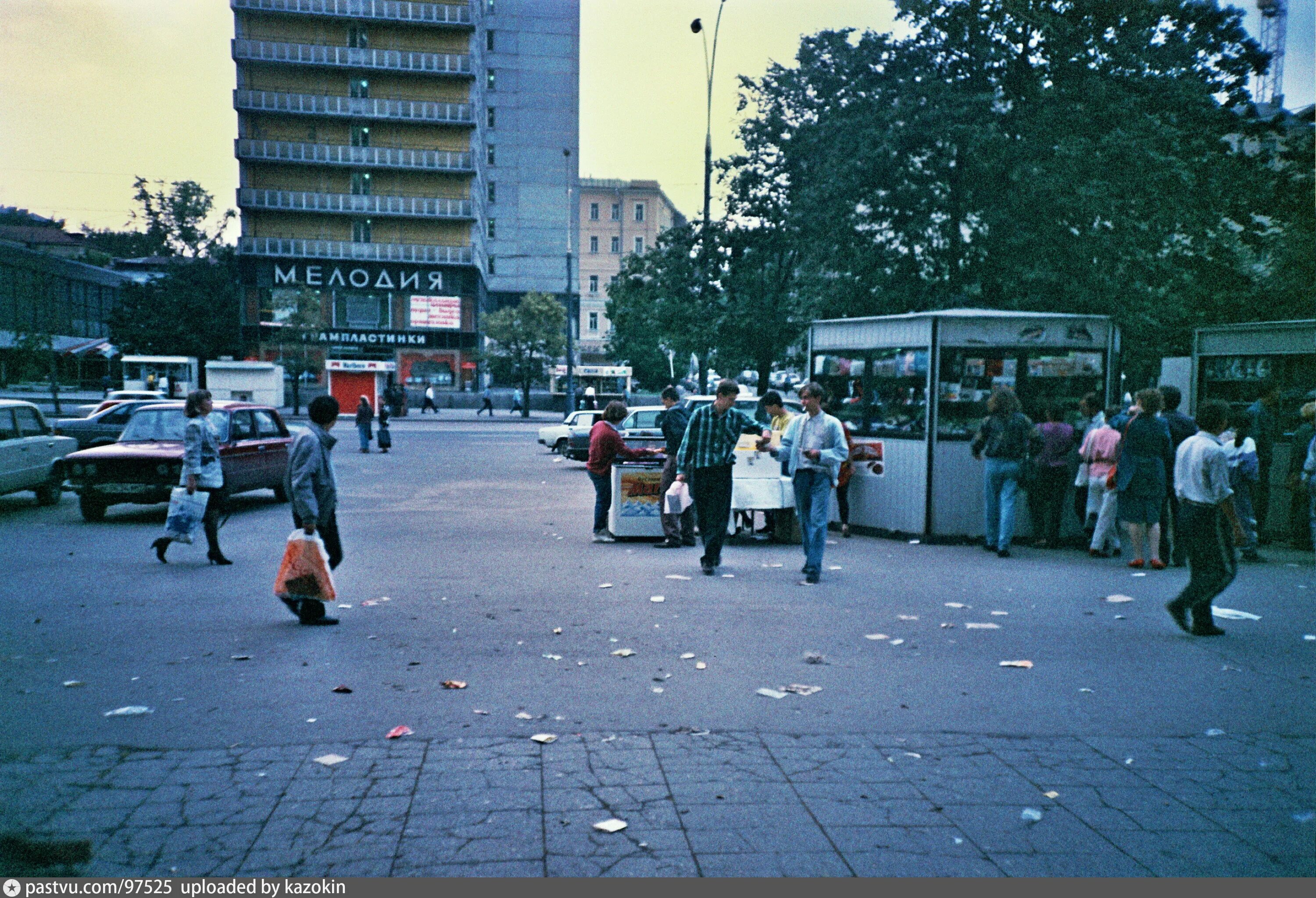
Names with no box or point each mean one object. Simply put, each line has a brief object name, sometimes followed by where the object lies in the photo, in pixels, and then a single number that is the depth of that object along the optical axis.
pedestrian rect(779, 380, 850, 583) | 9.95
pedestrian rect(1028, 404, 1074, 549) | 12.13
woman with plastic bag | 10.59
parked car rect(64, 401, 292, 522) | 14.15
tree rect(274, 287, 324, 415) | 55.59
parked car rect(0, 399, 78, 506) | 15.30
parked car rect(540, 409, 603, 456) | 28.89
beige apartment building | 95.94
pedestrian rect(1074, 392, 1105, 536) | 12.18
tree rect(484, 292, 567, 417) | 59.88
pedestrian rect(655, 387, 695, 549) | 12.16
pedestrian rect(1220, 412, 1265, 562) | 11.70
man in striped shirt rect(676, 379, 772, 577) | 9.91
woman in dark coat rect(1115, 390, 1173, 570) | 10.73
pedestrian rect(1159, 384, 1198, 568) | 11.33
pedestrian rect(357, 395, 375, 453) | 30.09
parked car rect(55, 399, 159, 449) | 22.00
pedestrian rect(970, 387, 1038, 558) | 11.53
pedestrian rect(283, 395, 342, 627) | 7.66
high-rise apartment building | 62.94
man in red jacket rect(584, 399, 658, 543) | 12.63
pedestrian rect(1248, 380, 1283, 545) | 12.27
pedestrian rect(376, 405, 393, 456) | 29.97
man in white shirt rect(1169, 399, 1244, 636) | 7.43
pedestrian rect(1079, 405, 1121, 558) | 11.65
